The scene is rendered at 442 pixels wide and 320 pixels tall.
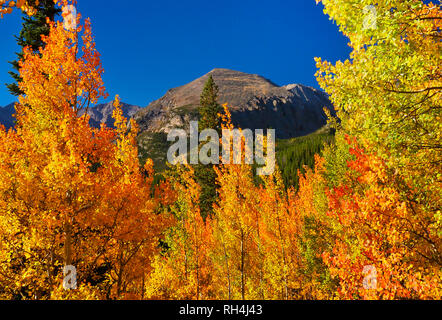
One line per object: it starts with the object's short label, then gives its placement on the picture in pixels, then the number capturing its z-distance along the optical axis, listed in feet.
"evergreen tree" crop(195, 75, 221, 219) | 112.88
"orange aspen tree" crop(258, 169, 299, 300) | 58.75
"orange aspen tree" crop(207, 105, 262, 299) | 46.96
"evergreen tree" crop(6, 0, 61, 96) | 45.75
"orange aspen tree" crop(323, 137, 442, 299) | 24.04
